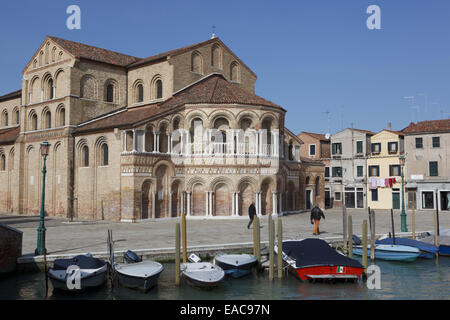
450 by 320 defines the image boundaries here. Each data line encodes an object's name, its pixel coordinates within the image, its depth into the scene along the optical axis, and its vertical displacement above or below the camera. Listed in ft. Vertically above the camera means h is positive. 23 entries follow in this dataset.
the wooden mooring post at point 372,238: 55.36 -7.26
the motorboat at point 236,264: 47.52 -8.82
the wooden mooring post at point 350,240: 53.65 -7.27
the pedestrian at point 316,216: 67.80 -5.53
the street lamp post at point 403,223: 72.70 -7.30
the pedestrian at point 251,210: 75.29 -5.06
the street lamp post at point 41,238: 48.38 -5.94
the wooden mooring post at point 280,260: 47.33 -8.38
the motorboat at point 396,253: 56.59 -9.35
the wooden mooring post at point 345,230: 57.84 -6.64
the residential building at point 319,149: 155.53 +10.62
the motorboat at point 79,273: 40.93 -8.30
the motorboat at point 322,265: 45.03 -8.57
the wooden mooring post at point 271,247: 47.19 -7.12
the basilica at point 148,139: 96.32 +9.45
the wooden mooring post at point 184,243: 48.76 -6.76
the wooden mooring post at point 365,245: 49.62 -7.34
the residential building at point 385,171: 138.51 +2.32
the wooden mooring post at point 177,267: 44.37 -8.40
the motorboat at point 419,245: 59.62 -8.89
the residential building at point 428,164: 129.29 +4.02
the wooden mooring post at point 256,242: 50.24 -6.95
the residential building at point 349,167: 146.51 +3.98
